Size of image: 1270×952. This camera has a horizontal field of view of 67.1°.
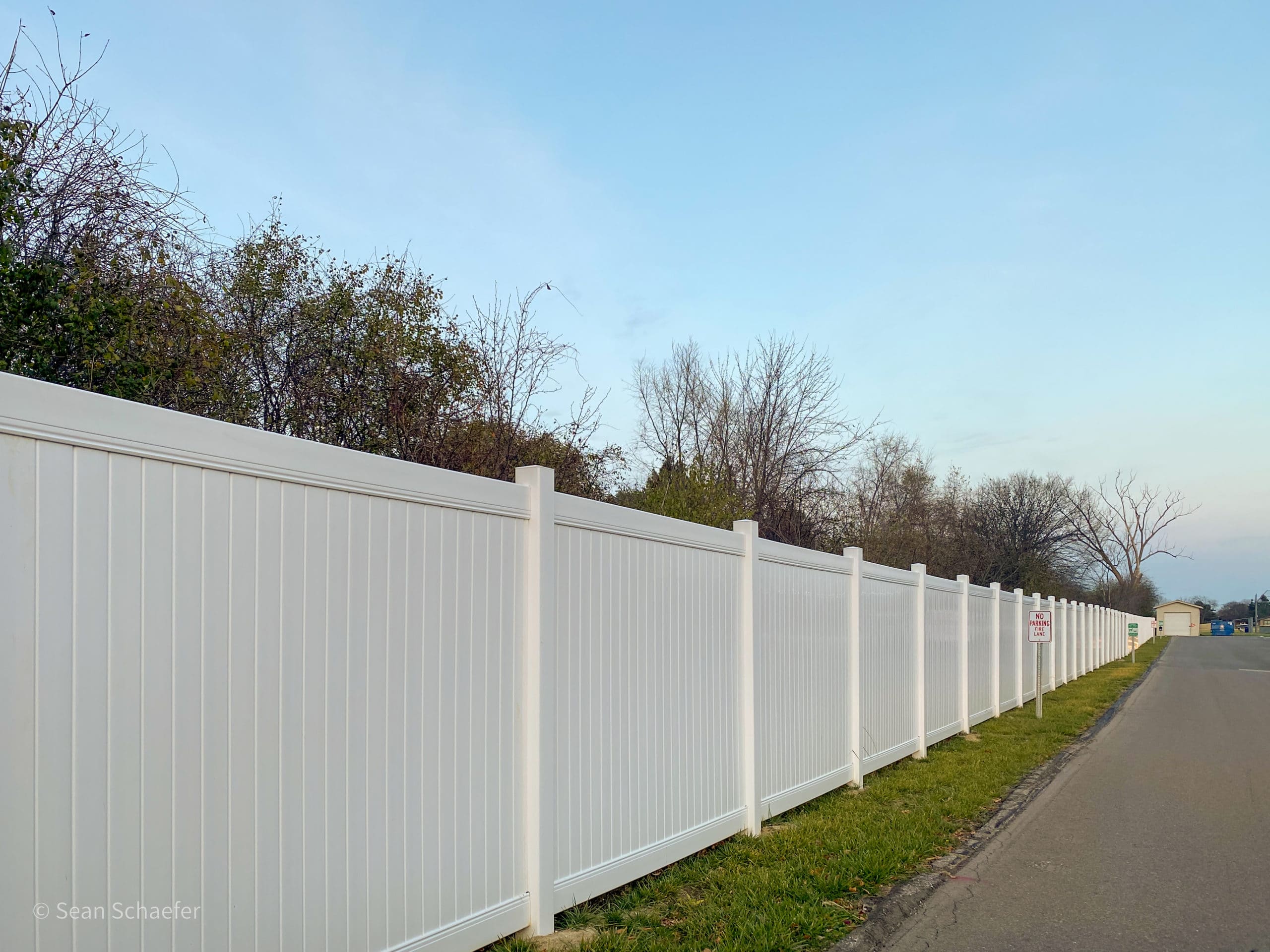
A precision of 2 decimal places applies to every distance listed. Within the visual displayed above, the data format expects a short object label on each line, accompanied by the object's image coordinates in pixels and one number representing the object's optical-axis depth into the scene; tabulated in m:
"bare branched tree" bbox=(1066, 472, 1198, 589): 64.25
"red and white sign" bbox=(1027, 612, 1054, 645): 15.33
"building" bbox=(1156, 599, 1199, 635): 103.06
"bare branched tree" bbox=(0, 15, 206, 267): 7.55
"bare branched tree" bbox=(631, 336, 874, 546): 22.38
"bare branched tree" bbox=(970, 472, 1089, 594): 50.88
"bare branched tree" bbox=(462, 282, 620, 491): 11.57
